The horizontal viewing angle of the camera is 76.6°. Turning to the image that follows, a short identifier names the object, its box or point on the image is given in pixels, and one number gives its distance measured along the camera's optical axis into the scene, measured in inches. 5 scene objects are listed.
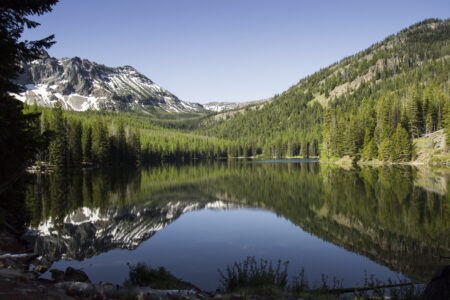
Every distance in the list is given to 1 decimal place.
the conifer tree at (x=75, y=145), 2836.4
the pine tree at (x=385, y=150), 2824.8
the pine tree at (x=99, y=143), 3097.9
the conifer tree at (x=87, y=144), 3093.0
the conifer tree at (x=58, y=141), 2504.9
